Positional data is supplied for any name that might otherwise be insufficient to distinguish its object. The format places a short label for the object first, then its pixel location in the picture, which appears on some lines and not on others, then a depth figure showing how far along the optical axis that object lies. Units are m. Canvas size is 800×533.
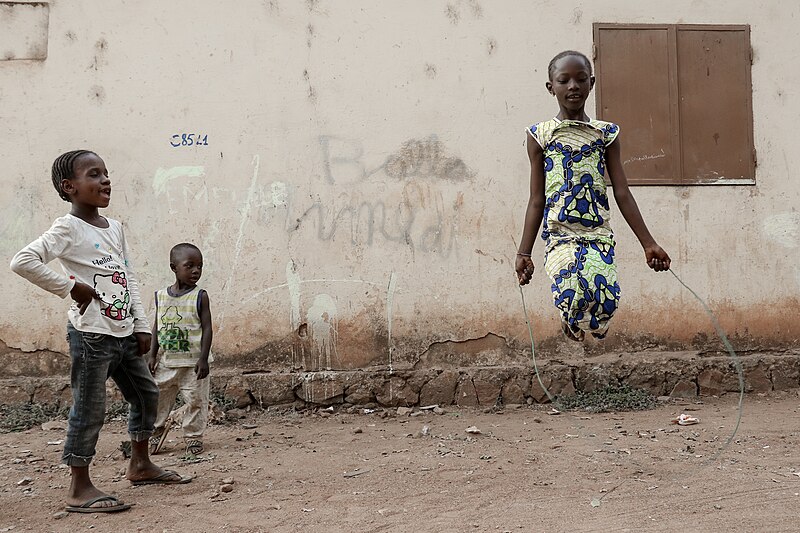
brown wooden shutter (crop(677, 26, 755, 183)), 5.64
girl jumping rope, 3.33
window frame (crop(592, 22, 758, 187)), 5.58
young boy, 4.42
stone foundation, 5.31
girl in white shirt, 3.26
